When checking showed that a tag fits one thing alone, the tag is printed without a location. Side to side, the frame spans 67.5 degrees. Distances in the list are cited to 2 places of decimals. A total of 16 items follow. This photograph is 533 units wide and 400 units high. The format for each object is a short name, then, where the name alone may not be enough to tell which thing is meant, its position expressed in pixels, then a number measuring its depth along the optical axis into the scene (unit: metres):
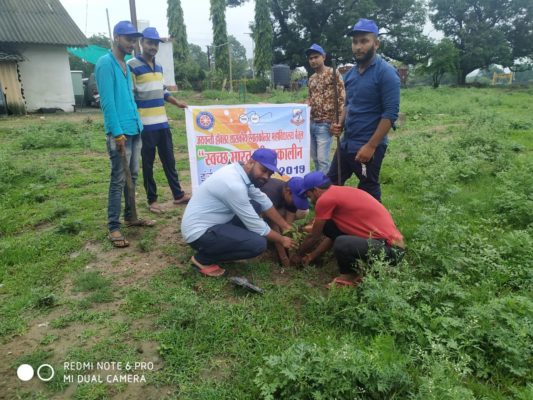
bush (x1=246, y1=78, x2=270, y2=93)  29.28
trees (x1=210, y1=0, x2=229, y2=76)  35.56
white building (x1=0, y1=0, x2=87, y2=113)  16.03
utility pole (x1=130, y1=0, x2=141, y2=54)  8.91
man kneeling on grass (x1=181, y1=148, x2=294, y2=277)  3.57
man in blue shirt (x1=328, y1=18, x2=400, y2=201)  3.69
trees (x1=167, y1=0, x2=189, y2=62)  35.59
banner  5.00
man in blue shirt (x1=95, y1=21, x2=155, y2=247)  4.03
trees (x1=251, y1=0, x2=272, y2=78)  33.16
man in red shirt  3.39
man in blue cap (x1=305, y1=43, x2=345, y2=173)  5.12
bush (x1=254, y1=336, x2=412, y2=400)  2.21
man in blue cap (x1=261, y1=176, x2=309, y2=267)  4.01
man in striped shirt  4.68
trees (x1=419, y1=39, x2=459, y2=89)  31.40
